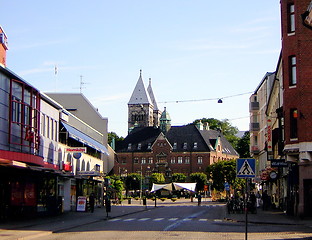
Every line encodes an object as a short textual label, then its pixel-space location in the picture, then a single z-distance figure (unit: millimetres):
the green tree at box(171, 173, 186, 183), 148375
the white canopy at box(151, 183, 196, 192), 84875
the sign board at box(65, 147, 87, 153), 48219
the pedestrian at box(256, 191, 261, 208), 63528
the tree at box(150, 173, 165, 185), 142250
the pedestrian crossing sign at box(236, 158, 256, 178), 21812
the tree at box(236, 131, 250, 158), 156125
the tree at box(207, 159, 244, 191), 111250
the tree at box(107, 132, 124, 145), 172925
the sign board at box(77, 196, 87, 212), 46844
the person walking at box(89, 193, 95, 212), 48609
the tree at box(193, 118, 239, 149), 173788
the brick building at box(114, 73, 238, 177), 156250
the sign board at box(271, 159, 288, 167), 37875
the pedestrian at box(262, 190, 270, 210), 52750
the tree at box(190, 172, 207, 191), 140500
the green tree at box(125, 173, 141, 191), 142675
